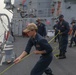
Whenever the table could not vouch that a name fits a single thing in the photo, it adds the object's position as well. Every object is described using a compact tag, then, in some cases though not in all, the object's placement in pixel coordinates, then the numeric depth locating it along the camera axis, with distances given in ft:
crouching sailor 17.22
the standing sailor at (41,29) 37.58
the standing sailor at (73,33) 44.65
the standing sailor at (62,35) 31.50
